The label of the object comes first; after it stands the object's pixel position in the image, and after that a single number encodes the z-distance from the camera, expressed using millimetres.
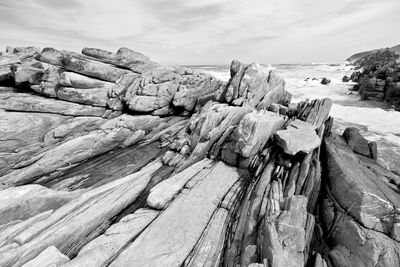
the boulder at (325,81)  69562
